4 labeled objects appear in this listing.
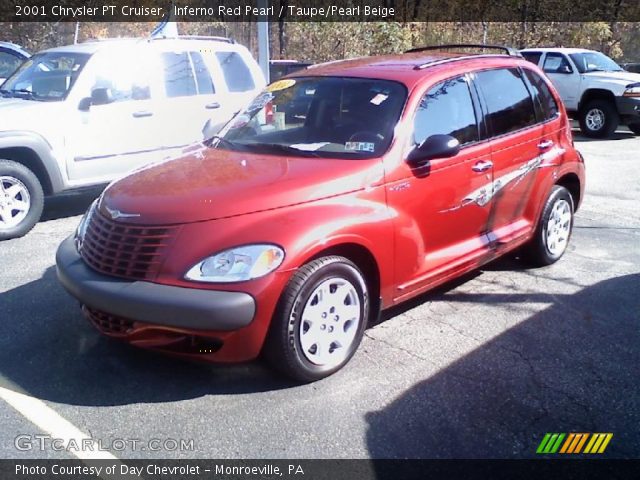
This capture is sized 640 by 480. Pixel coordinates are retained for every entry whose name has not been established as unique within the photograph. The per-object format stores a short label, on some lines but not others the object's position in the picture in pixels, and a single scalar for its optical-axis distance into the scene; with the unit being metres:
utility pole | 10.26
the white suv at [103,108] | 6.50
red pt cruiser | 3.37
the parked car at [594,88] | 13.65
